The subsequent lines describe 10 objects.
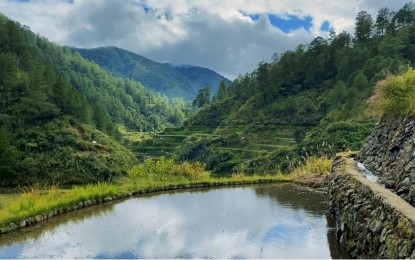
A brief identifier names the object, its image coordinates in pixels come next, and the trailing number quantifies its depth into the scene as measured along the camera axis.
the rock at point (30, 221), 11.35
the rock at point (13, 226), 10.72
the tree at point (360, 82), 56.80
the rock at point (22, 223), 11.04
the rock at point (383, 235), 6.30
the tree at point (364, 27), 77.56
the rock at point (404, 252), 5.37
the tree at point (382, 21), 77.04
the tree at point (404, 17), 78.44
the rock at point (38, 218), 11.70
